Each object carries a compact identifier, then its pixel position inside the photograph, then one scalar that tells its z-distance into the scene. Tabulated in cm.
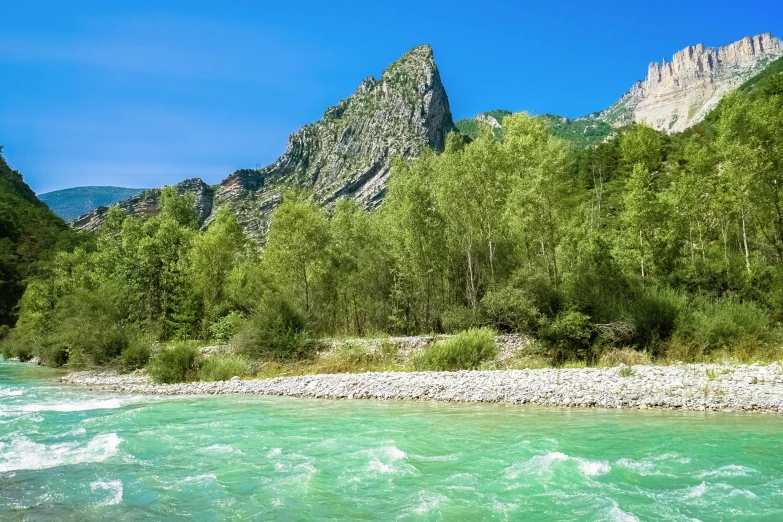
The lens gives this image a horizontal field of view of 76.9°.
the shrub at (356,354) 2278
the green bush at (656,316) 1970
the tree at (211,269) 3422
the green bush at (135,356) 2559
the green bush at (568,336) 1953
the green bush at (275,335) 2370
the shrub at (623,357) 1795
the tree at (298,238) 3016
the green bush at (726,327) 1834
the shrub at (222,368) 2147
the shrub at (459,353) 1948
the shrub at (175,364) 2134
